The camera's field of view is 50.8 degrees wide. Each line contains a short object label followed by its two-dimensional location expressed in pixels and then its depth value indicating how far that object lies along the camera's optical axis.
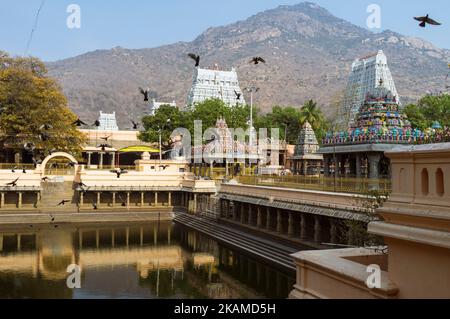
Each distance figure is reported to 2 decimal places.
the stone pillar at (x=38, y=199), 42.51
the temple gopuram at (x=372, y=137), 29.94
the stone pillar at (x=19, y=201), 41.47
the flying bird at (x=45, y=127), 44.44
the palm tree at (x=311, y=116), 75.12
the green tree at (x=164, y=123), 65.00
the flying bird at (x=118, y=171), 43.80
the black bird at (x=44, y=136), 48.32
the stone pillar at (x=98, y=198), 43.72
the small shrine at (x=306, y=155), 50.22
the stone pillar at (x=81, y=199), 44.03
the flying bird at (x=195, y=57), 24.42
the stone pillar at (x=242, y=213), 34.45
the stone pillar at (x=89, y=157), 65.51
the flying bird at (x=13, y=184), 39.62
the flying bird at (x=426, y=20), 12.11
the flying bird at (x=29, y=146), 45.36
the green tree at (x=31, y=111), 48.22
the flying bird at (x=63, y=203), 42.45
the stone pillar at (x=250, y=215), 33.28
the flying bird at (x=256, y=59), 26.83
